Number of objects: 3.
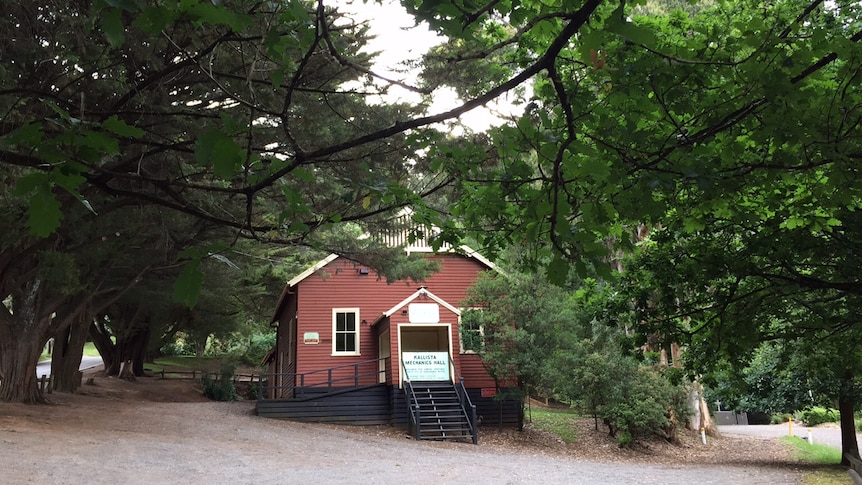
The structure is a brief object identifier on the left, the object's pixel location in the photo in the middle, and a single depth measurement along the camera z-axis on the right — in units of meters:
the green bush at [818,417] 29.68
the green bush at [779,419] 34.65
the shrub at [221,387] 28.50
